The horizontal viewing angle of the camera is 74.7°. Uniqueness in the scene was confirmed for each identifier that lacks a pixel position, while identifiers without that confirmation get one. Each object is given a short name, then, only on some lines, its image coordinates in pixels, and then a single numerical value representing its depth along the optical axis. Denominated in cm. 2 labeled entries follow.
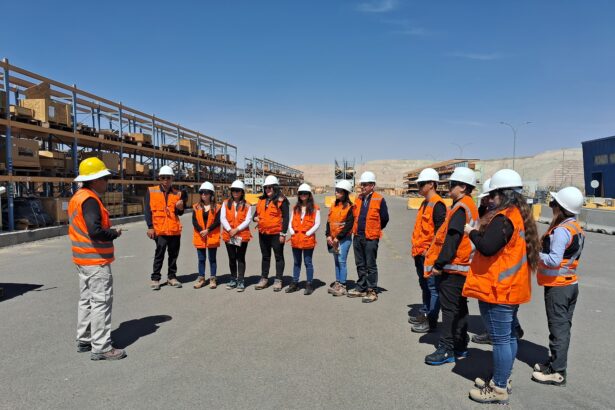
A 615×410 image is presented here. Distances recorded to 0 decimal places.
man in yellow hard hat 395
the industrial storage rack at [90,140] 1289
